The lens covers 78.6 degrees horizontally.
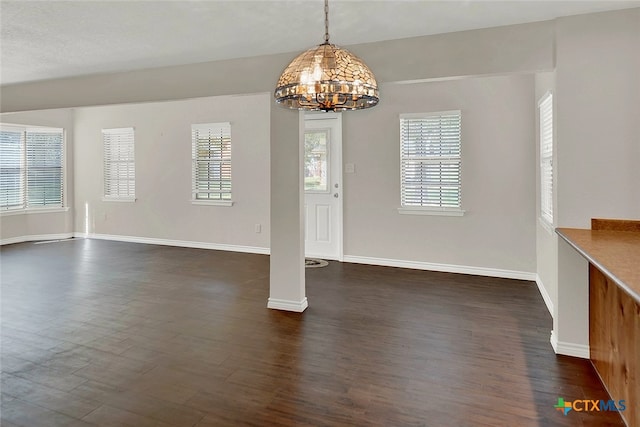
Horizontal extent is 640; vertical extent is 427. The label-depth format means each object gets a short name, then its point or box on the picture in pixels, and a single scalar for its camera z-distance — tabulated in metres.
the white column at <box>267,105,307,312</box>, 3.59
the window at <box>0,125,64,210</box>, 7.29
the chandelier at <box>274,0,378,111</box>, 1.71
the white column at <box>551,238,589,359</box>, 2.77
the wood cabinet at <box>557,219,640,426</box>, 1.66
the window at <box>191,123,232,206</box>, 6.67
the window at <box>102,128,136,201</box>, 7.51
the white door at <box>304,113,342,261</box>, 5.73
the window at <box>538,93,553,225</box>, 3.63
